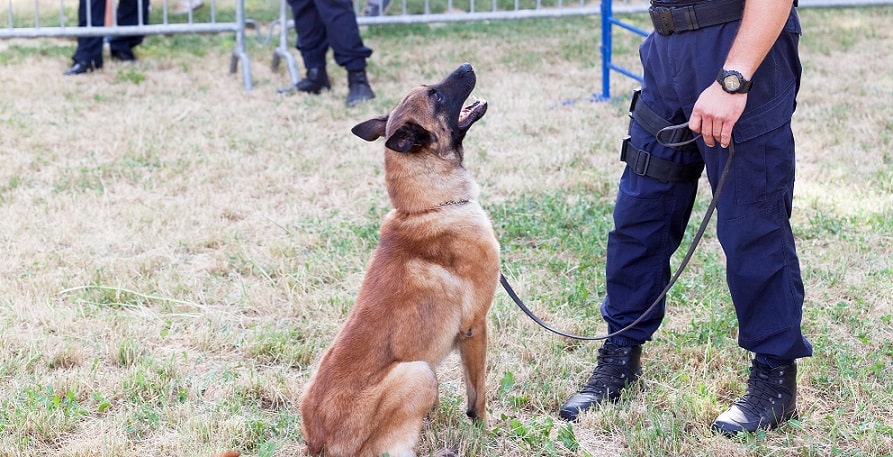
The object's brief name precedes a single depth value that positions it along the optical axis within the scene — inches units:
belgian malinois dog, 104.7
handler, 101.4
